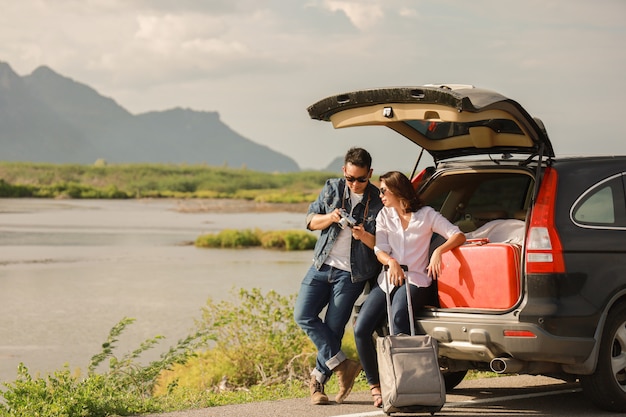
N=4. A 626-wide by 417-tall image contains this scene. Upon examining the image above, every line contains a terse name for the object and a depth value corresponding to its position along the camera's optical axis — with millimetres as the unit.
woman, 11552
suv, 10787
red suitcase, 11013
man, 11990
